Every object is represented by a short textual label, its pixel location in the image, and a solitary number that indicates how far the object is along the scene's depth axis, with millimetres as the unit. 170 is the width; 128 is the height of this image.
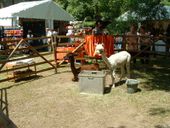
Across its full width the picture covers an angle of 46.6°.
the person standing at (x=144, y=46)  8104
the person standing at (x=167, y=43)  7823
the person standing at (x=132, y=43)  8458
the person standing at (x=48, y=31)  12939
